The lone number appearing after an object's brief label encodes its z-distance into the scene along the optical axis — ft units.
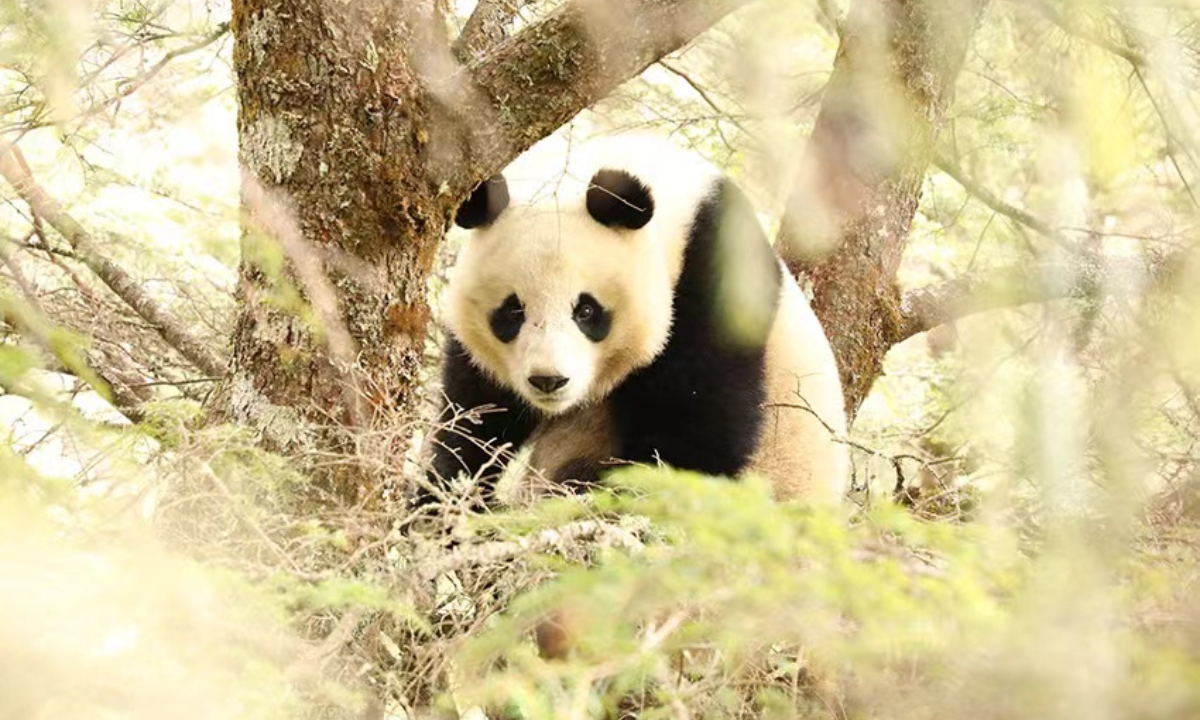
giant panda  25.38
